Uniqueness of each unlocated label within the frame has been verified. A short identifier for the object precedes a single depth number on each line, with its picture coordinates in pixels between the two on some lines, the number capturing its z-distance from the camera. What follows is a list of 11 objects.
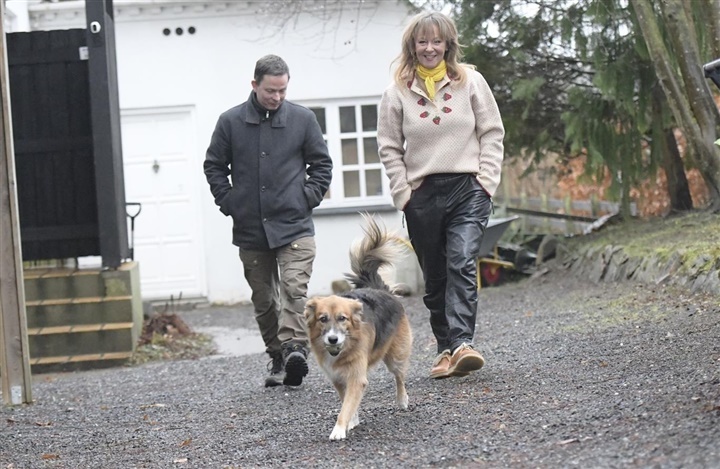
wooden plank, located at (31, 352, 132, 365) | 10.16
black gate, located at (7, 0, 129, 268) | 10.42
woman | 6.45
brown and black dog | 5.46
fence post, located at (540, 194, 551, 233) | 18.16
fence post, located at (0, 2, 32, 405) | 7.79
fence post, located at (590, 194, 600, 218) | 17.06
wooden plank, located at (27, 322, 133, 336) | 10.25
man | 7.21
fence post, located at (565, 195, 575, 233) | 17.23
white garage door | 15.38
